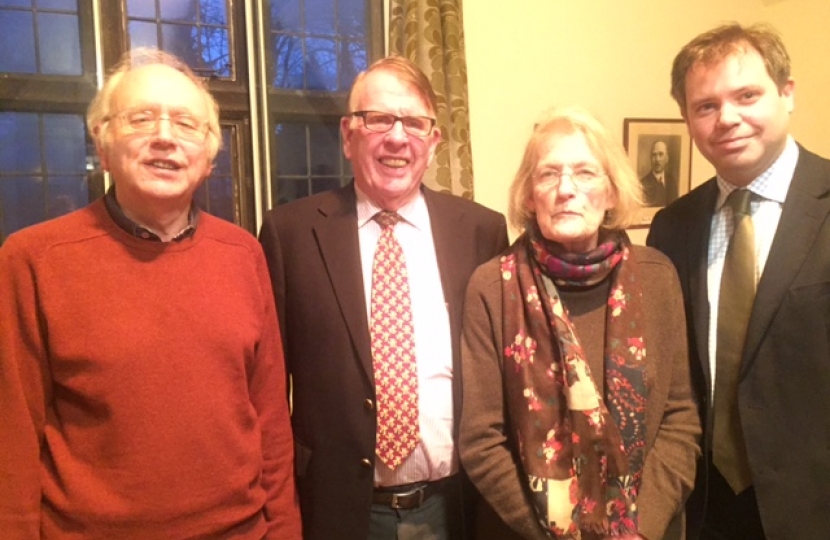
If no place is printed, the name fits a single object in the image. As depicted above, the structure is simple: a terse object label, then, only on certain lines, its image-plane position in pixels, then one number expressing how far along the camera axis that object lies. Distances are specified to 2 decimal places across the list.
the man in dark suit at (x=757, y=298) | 1.50
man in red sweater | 1.25
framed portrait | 3.26
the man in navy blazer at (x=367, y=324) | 1.58
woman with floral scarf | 1.46
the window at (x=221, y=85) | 2.29
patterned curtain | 2.54
